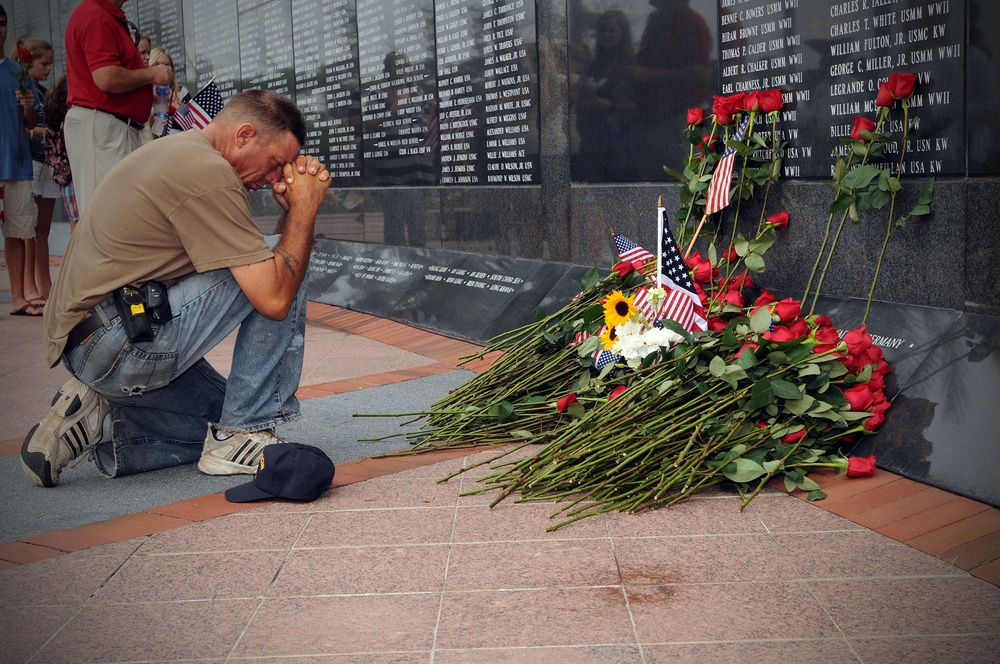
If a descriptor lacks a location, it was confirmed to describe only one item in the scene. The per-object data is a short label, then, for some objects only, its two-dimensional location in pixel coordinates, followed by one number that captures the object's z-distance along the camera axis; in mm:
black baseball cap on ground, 3158
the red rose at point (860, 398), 3303
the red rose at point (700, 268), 4055
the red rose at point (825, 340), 3393
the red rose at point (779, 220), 4275
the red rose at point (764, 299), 3805
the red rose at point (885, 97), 3654
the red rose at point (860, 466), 3143
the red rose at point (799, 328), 3361
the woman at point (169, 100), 7020
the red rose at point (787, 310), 3387
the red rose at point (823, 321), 3543
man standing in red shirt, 5523
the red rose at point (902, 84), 3605
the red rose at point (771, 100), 4148
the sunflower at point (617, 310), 3770
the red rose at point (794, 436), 3184
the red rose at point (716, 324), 3683
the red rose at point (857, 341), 3357
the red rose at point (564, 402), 3480
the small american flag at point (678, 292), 3447
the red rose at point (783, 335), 3332
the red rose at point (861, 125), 3752
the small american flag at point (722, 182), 4277
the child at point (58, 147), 7875
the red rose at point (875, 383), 3393
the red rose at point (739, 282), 3998
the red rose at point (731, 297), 3758
